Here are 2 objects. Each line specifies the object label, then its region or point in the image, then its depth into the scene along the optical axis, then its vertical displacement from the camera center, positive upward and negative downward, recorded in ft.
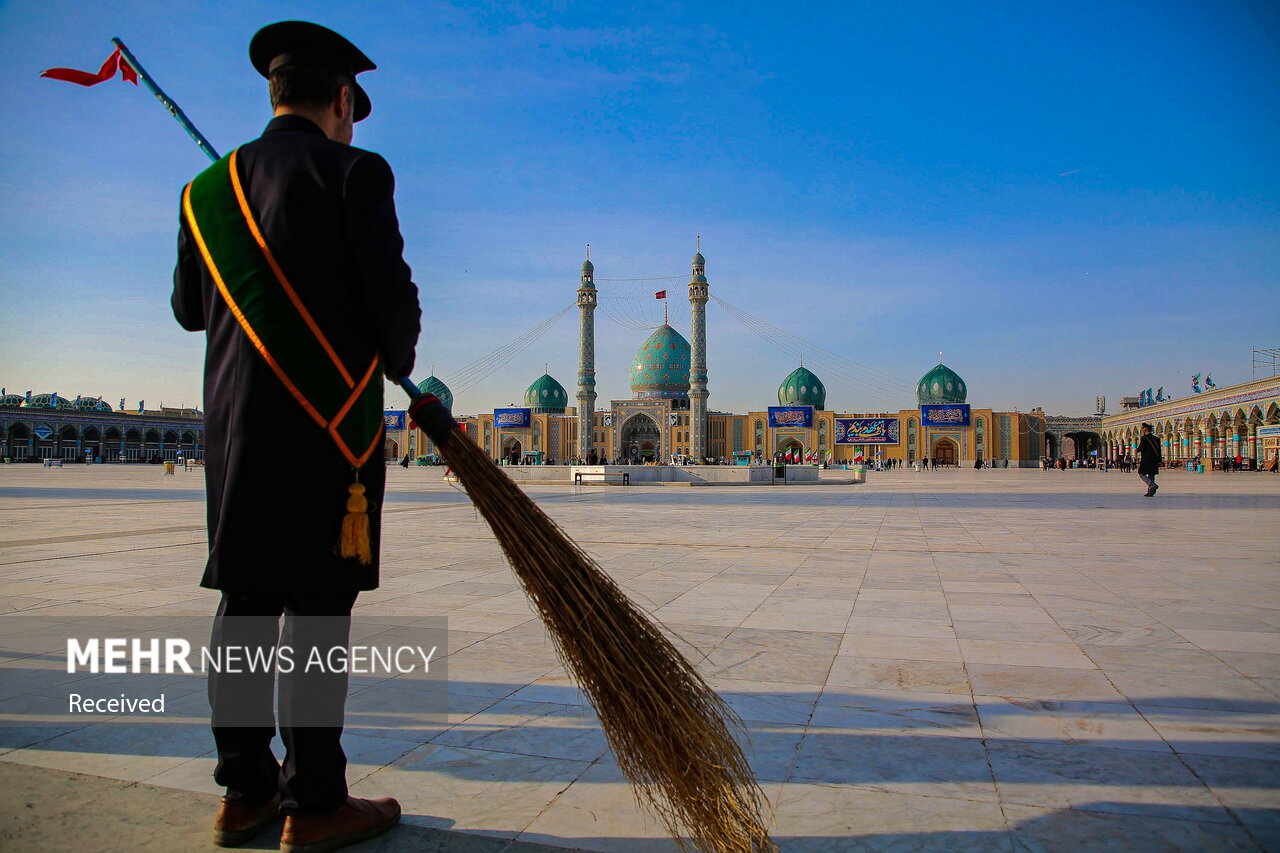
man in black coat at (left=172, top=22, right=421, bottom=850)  5.18 -0.12
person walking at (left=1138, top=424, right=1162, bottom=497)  44.16 -0.69
